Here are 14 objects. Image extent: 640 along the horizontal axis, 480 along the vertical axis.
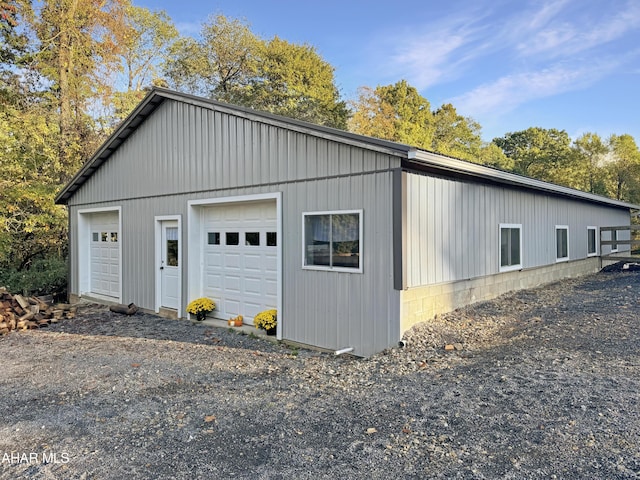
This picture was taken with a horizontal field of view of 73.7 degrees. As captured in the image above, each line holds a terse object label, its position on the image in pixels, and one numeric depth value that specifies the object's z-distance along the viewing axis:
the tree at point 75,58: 15.83
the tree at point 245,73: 24.52
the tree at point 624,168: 24.88
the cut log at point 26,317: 8.69
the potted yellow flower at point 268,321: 7.21
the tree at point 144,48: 19.66
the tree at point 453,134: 31.42
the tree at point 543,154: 28.05
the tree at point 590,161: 26.70
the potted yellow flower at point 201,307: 8.41
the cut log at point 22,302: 9.20
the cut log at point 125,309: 9.70
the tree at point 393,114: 27.42
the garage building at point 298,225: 5.93
